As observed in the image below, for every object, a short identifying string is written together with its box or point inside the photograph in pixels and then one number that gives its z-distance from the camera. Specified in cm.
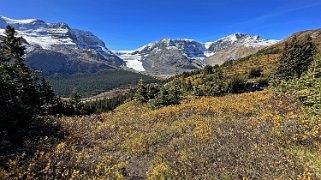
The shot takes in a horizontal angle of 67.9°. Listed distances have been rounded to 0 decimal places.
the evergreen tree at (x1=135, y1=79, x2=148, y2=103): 4285
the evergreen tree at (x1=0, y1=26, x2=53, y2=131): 2086
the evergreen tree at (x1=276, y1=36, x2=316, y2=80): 3791
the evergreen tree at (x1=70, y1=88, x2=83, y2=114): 4631
